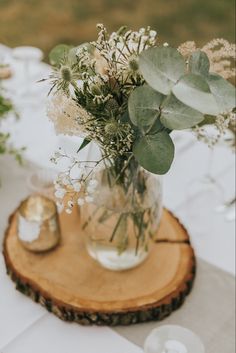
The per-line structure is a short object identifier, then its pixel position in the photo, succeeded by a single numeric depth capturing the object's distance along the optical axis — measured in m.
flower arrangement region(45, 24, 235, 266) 0.89
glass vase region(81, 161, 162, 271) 1.24
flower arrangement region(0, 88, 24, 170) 1.49
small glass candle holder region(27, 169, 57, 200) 1.50
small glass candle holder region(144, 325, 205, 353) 1.11
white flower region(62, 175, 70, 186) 1.01
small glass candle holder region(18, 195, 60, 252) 1.33
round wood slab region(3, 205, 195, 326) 1.24
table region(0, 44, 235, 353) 1.21
